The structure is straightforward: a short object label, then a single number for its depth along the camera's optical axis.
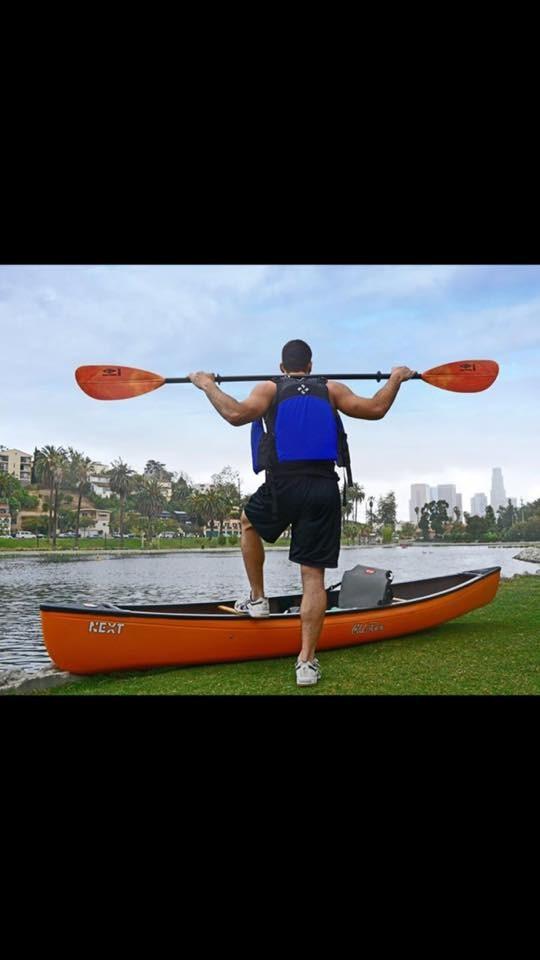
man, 2.02
